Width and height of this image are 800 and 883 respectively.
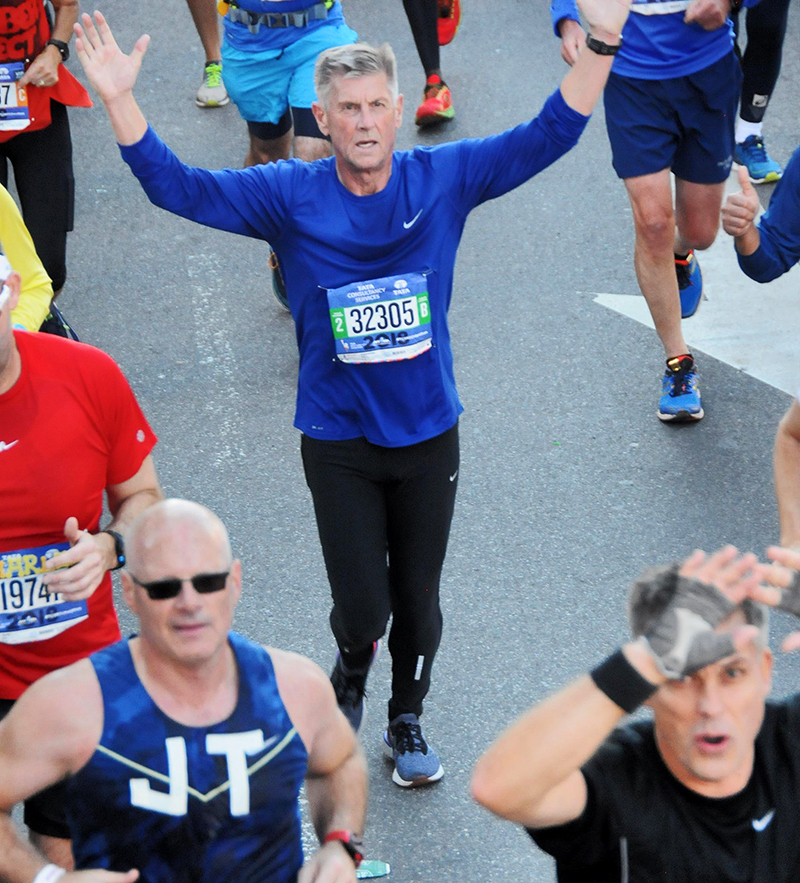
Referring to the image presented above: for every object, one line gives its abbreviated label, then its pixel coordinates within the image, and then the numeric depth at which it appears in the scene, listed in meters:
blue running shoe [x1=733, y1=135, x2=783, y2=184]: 15.87
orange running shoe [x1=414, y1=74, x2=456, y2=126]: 17.54
